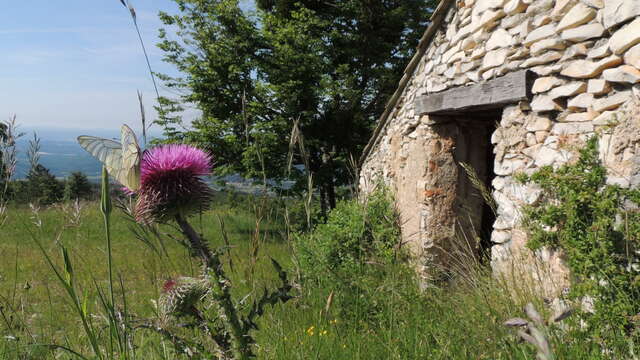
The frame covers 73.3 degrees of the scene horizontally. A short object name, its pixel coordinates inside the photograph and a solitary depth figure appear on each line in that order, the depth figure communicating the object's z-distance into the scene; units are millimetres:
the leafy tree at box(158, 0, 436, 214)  11484
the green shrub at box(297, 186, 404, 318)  4750
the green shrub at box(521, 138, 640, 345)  2695
